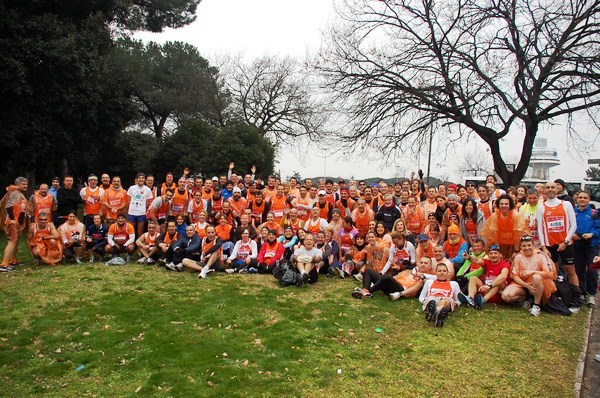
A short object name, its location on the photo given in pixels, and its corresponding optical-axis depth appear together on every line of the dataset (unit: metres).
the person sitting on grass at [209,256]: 9.05
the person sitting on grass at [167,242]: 9.45
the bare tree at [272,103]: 31.05
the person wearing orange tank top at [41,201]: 9.62
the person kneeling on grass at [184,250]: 9.25
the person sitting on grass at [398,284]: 7.36
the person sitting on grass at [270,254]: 9.08
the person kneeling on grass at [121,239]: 9.86
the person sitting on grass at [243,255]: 9.23
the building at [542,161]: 55.52
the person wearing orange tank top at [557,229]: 7.14
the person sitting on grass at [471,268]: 7.22
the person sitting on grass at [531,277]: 6.69
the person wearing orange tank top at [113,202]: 10.24
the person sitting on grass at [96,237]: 9.86
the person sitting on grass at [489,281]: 6.90
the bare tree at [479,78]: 13.41
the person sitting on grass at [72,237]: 9.70
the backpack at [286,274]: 8.14
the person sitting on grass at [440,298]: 6.15
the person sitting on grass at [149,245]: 9.74
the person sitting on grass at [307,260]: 8.26
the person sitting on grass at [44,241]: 9.35
